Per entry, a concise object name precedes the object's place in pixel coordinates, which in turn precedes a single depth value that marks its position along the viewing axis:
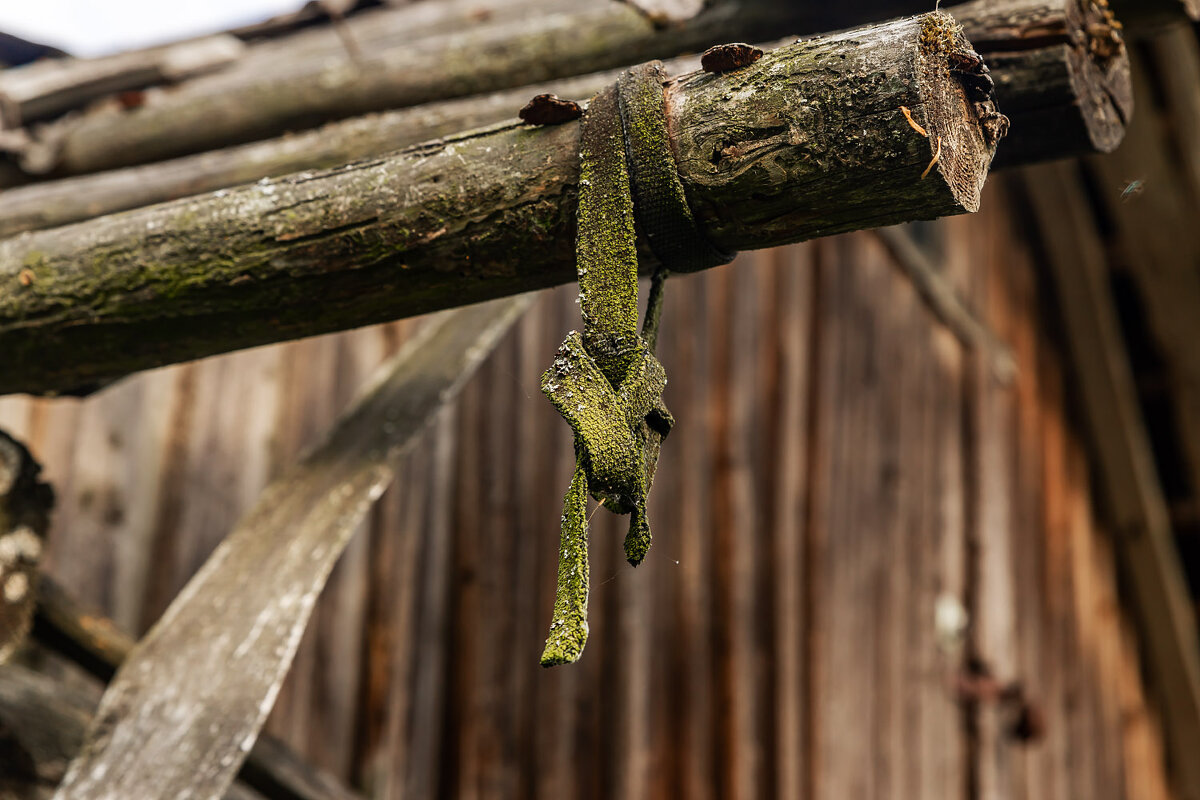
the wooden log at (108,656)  1.71
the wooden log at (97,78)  2.14
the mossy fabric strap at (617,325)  1.21
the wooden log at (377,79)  1.65
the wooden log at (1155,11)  1.51
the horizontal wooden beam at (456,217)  1.22
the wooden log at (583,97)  1.41
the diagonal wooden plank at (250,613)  1.45
